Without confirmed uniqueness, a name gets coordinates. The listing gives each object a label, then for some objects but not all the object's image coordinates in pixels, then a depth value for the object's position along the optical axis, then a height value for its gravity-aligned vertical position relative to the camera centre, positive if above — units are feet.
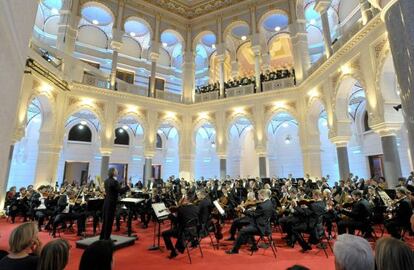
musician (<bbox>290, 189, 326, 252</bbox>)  18.10 -3.09
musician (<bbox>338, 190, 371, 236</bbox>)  19.29 -2.86
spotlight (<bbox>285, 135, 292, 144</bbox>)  67.06 +10.97
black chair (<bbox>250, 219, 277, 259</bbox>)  17.56 -5.04
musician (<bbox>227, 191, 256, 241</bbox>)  21.43 -3.51
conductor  18.07 -1.73
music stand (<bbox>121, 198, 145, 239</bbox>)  22.99 -2.88
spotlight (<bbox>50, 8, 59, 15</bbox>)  61.39 +42.13
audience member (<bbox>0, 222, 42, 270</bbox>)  6.57 -2.00
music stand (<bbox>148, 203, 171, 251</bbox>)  18.18 -2.48
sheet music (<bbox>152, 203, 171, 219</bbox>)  18.19 -2.32
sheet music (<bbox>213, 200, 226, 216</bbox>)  19.81 -2.28
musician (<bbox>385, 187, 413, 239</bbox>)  18.44 -2.60
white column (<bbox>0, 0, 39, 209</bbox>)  7.31 +3.98
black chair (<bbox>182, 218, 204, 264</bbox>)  17.38 -3.69
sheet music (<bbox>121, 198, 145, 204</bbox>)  21.23 -1.81
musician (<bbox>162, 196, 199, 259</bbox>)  17.12 -3.14
